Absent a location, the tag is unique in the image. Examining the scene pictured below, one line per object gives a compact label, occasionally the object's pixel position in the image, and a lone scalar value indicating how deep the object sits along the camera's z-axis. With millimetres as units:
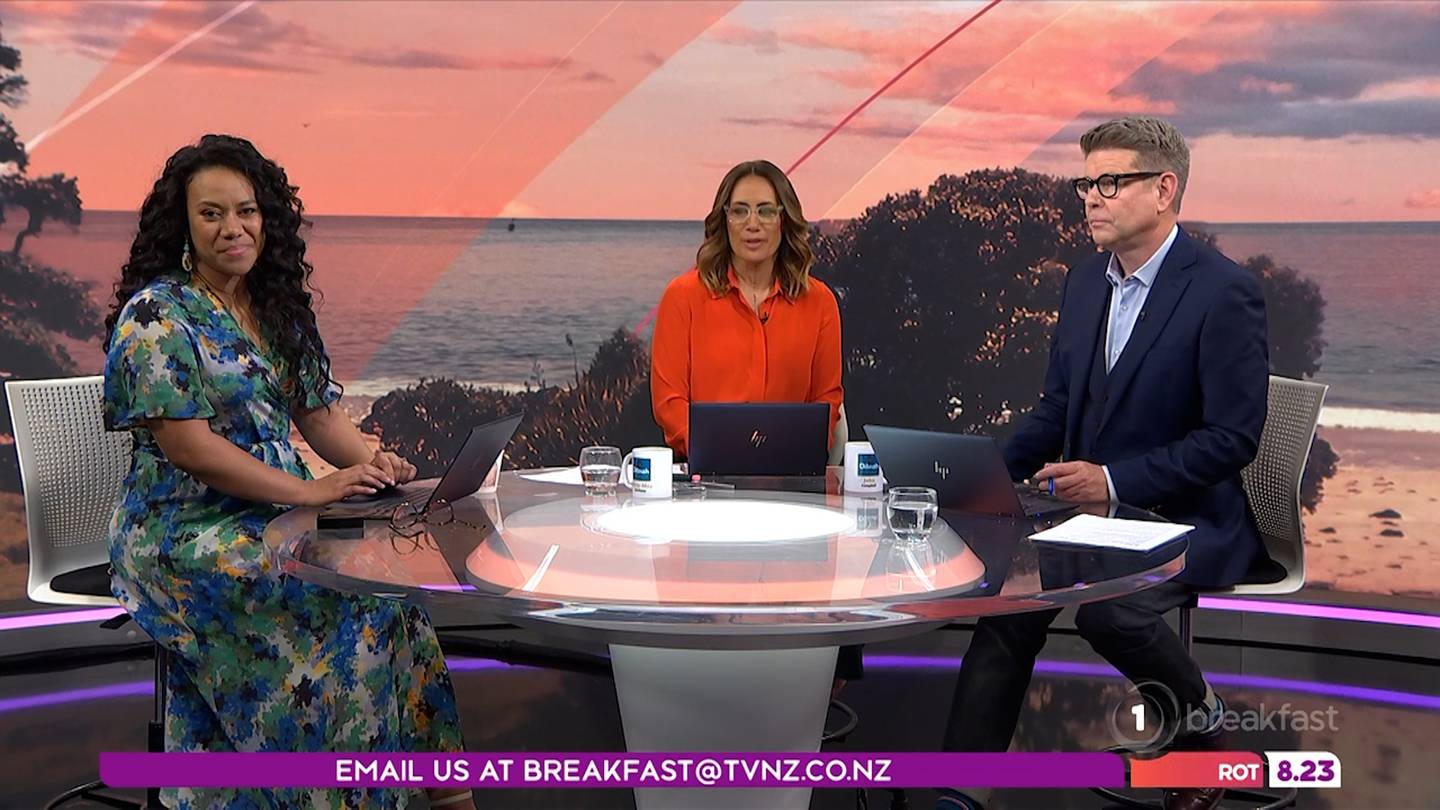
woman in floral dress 2543
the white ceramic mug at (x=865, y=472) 2770
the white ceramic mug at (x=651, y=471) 2658
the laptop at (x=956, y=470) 2361
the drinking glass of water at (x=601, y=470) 2682
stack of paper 2127
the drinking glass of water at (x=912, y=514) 2174
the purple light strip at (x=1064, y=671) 4055
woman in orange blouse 3725
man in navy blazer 2680
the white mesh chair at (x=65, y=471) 3141
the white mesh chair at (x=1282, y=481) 3100
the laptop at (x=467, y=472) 2423
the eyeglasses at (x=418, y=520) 2221
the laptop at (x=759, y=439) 2957
